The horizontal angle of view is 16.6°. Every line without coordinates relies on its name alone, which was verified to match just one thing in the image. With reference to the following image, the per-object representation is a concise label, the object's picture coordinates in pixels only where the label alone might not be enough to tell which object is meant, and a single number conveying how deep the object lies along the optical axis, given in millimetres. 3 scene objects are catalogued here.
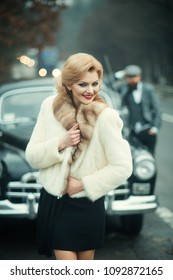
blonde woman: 2580
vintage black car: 4414
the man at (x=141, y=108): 5949
